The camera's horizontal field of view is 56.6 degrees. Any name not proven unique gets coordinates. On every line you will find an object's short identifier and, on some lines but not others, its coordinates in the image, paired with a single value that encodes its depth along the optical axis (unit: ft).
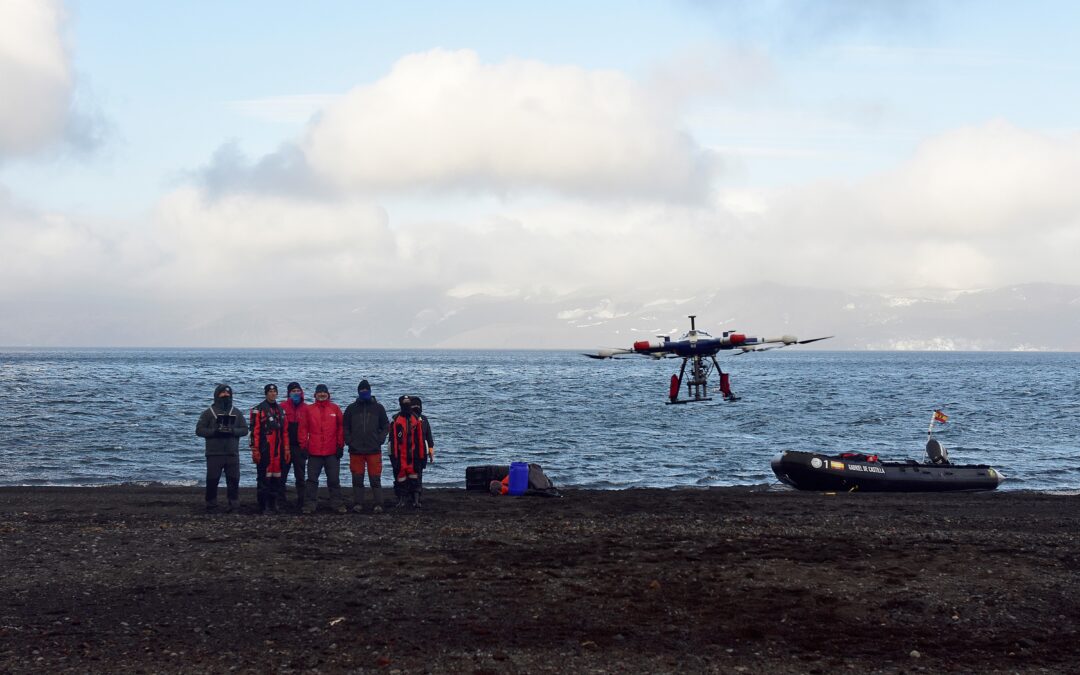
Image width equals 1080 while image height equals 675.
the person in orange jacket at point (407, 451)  65.87
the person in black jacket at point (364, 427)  65.16
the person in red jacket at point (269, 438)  63.93
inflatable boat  90.02
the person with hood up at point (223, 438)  64.18
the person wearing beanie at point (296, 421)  64.59
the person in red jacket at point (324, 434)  64.44
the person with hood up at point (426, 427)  65.92
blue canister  79.97
